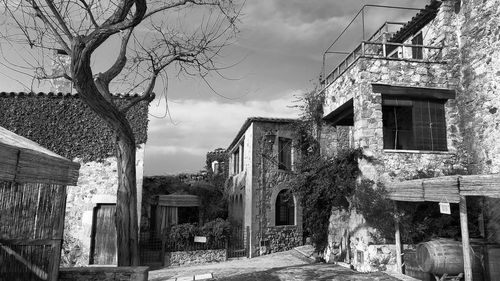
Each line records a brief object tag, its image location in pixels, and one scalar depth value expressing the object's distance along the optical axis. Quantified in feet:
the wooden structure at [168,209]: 48.83
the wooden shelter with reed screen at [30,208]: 11.53
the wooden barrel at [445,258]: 23.58
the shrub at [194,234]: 42.68
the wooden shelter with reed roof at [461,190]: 20.06
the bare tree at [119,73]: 17.24
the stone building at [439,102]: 29.86
